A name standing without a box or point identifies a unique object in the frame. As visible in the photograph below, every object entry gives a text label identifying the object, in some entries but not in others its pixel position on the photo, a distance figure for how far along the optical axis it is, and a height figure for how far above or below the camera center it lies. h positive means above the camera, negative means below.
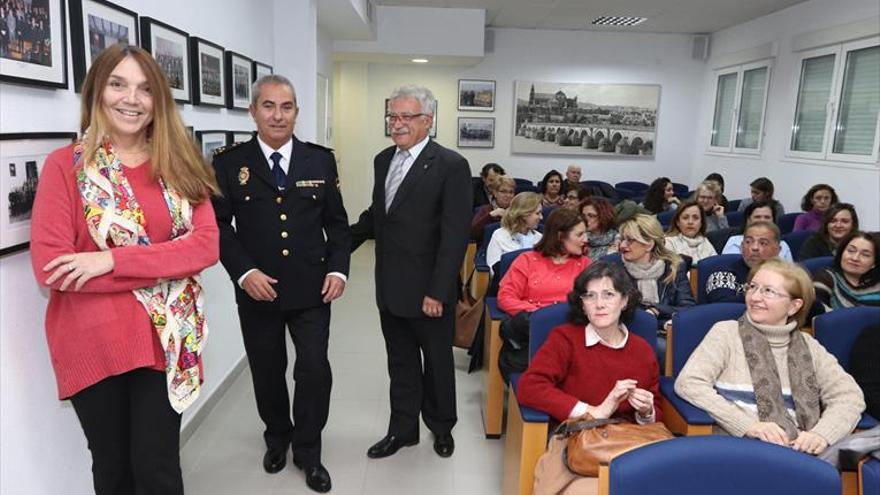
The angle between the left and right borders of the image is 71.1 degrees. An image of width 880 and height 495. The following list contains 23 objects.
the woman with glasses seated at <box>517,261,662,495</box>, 2.09 -0.70
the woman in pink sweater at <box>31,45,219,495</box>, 1.53 -0.31
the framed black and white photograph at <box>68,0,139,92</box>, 1.93 +0.36
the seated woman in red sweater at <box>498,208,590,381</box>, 2.96 -0.54
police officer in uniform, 2.37 -0.41
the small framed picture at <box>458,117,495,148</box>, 9.10 +0.32
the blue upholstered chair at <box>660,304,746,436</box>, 2.47 -0.65
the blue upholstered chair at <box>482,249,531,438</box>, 2.97 -1.10
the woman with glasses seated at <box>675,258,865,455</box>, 2.09 -0.72
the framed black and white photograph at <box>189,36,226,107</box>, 2.95 +0.35
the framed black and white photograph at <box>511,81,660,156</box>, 9.01 +0.59
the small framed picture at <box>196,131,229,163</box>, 3.05 +0.01
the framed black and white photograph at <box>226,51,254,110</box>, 3.46 +0.37
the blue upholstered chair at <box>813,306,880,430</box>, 2.54 -0.64
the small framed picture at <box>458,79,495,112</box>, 9.01 +0.86
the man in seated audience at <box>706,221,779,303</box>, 3.35 -0.52
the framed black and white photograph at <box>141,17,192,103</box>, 2.46 +0.38
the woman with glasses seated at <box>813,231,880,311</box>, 3.15 -0.55
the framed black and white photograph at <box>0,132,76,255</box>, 1.62 -0.13
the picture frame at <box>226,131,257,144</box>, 3.53 +0.04
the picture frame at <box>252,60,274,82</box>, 4.03 +0.50
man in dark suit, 2.57 -0.35
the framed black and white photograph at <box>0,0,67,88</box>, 1.60 +0.25
